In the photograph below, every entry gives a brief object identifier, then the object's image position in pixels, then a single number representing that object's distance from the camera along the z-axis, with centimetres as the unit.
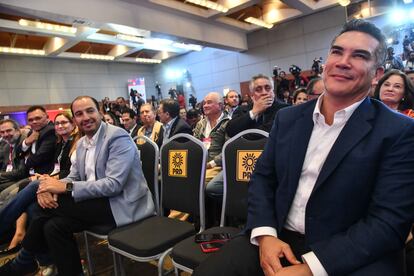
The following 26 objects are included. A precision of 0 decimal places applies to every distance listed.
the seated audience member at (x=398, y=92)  222
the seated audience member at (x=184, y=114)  628
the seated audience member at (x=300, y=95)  293
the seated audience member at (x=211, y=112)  315
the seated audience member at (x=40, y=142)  300
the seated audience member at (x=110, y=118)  414
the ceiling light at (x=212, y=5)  665
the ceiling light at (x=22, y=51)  838
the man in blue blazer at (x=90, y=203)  169
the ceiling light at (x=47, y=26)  671
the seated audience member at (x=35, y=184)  205
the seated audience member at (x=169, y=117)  330
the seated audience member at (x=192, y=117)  557
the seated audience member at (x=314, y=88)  254
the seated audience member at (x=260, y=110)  229
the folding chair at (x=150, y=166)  197
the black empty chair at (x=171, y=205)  145
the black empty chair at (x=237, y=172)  157
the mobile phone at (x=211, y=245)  129
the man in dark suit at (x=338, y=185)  91
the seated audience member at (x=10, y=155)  322
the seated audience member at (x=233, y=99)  429
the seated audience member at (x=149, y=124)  357
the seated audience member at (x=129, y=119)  442
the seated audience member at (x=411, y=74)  271
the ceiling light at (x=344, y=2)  767
